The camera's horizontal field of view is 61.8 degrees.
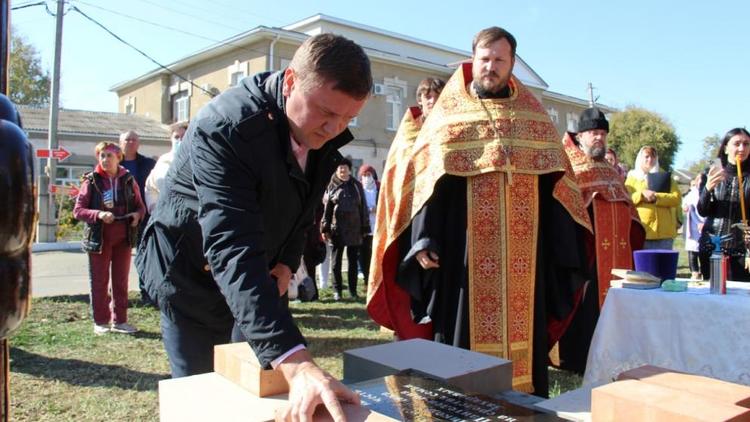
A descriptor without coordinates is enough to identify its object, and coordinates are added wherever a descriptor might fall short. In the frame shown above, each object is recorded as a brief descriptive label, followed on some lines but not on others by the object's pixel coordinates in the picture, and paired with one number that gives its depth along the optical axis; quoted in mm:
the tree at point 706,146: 43250
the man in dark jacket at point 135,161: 6688
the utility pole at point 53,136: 15211
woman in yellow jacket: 7086
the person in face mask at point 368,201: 8570
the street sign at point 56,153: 13820
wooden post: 592
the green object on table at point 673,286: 3455
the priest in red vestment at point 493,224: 3529
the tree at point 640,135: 30484
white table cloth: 3115
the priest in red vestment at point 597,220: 4957
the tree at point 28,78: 34188
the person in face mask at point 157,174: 5965
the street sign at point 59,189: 14203
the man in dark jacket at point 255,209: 1439
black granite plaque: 1380
